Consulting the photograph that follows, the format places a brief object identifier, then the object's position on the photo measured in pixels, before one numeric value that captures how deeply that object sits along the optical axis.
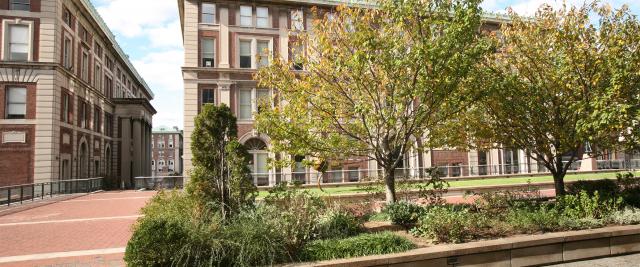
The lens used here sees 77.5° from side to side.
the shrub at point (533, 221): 8.51
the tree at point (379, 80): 9.20
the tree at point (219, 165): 8.80
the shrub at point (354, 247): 7.03
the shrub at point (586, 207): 9.27
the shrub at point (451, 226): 7.91
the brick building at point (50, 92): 27.52
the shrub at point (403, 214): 9.05
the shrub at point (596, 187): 11.26
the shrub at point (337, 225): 8.06
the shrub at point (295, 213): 7.20
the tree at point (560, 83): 9.74
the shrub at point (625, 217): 8.98
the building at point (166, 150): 106.94
